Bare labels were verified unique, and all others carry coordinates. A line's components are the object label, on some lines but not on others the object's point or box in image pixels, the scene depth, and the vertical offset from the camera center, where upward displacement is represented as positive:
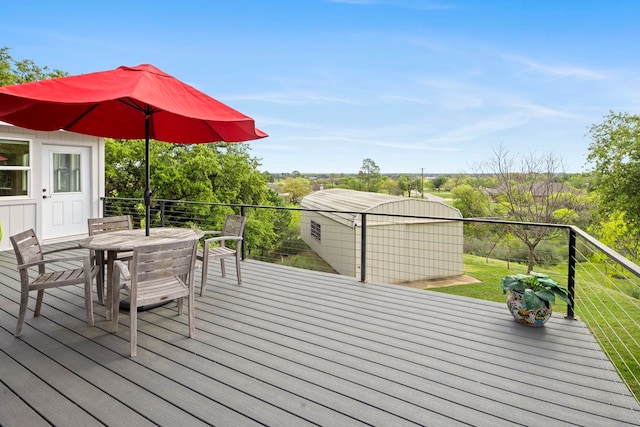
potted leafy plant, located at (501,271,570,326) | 3.04 -0.79
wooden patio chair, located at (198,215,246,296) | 3.76 -0.53
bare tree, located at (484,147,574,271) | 13.31 +0.32
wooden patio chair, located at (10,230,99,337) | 2.79 -0.65
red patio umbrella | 2.50 +0.72
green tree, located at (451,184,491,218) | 15.80 -0.08
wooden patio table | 3.02 -0.39
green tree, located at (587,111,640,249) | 12.05 +1.18
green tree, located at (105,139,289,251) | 12.41 +0.67
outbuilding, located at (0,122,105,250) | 6.03 +0.23
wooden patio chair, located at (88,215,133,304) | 3.53 -0.35
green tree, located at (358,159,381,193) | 27.72 +1.74
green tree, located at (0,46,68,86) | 13.45 +4.84
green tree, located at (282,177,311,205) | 25.78 +0.63
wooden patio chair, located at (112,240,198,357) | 2.52 -0.57
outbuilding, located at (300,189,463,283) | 10.33 -1.17
